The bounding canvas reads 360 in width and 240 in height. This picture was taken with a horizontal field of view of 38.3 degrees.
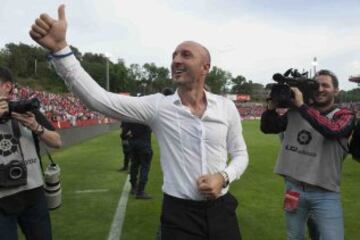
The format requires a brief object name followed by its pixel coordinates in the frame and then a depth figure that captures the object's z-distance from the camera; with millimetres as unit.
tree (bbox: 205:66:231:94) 167338
